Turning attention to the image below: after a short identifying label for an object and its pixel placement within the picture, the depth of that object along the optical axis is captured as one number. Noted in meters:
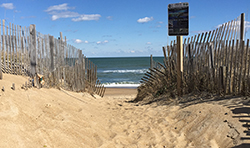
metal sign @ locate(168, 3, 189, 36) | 5.99
